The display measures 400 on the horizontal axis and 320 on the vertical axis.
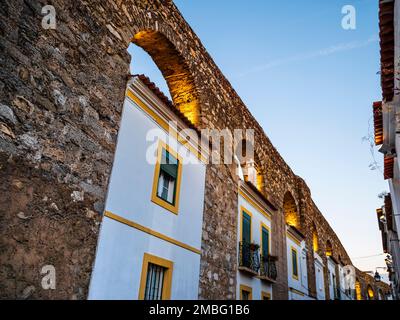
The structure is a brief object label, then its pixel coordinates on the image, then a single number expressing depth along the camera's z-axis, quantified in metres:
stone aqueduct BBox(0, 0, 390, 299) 3.81
